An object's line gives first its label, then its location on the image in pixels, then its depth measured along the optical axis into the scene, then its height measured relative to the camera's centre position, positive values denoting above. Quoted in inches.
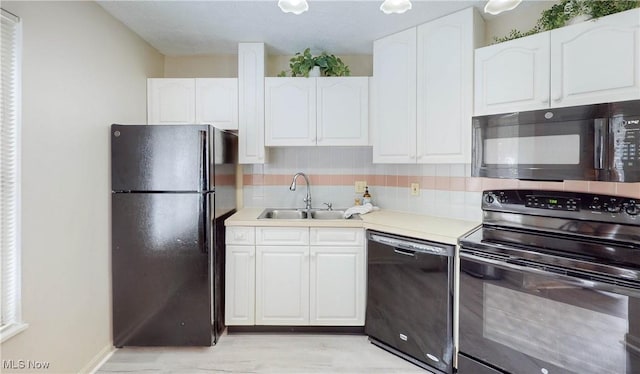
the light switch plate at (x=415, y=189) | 102.3 -2.2
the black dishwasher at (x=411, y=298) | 72.6 -28.8
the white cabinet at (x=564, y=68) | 57.9 +23.9
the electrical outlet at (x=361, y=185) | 112.8 -1.1
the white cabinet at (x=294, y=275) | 90.9 -27.0
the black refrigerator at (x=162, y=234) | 81.6 -13.7
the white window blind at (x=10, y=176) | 54.9 +0.9
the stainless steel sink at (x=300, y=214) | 109.0 -11.1
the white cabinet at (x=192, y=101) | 101.5 +26.0
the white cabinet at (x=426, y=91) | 80.8 +25.3
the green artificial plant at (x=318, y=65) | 100.2 +37.5
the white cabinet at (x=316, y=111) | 99.6 +22.5
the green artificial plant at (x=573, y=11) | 60.2 +34.7
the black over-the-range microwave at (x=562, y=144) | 56.3 +7.8
